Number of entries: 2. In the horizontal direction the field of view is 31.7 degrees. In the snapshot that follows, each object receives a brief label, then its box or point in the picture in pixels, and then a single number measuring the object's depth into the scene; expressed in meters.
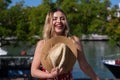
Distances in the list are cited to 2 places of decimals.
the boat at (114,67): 9.75
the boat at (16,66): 7.90
